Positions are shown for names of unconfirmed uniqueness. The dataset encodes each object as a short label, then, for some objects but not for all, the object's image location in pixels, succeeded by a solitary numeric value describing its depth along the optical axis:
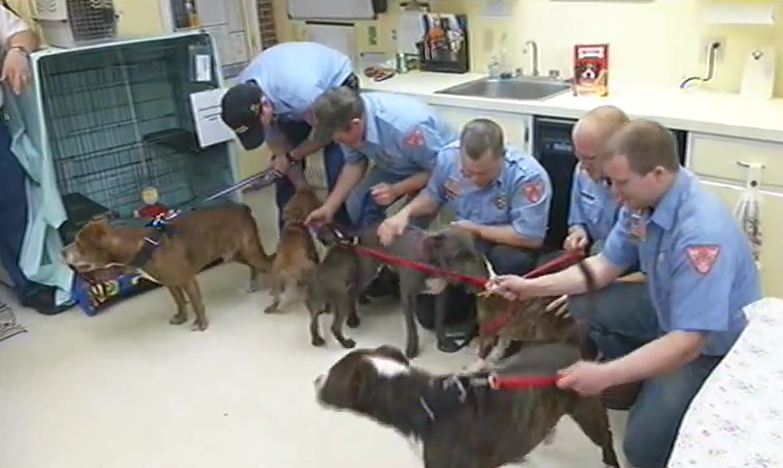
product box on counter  3.26
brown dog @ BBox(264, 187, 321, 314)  3.16
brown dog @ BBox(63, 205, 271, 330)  2.99
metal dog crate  3.59
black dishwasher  3.07
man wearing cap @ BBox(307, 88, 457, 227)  2.90
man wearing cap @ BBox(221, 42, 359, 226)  3.11
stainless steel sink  3.54
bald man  2.37
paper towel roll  2.93
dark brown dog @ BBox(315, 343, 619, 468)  1.78
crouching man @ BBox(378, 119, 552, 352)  2.61
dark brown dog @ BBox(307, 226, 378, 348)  2.94
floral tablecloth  1.08
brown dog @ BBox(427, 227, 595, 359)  2.43
